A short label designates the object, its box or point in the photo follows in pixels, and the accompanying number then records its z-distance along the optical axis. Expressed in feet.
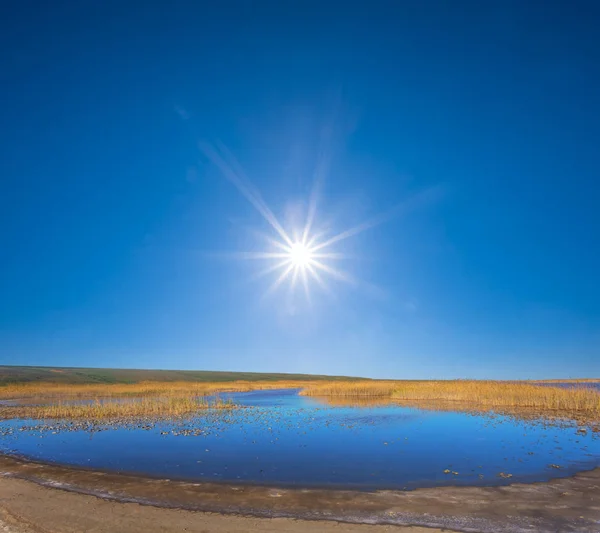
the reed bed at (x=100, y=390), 203.40
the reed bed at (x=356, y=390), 195.52
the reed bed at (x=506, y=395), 128.26
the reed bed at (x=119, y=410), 121.19
